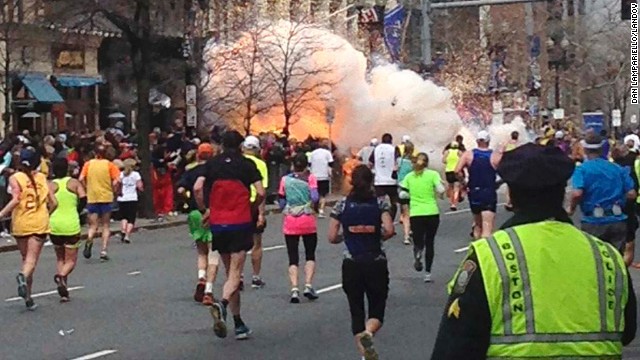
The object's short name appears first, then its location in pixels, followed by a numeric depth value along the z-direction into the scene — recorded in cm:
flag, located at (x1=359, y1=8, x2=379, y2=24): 4588
